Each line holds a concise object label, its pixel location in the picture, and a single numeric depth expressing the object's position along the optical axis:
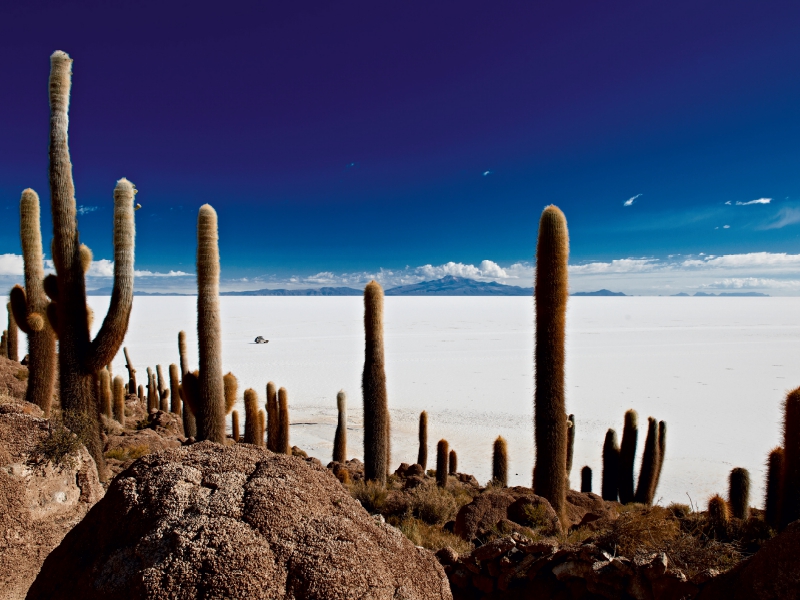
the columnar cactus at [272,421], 12.13
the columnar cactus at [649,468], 10.44
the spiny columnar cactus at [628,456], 10.54
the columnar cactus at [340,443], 13.20
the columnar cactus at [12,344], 17.02
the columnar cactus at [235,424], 13.56
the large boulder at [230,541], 2.23
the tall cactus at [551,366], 7.98
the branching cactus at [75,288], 6.78
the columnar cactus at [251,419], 11.11
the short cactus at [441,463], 11.00
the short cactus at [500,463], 11.56
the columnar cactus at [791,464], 5.39
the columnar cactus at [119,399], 14.64
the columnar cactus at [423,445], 13.35
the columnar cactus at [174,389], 18.11
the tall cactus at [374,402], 10.73
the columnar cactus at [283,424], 11.88
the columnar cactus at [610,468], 10.94
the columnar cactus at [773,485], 5.92
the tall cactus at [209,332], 8.46
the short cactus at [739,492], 7.85
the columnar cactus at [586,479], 11.48
